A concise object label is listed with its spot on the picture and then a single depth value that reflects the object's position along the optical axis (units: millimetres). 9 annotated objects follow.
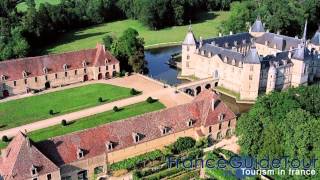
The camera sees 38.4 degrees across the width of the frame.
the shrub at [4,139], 63812
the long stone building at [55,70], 82000
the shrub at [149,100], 77062
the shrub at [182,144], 59625
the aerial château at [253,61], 82750
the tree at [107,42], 100400
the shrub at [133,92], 80938
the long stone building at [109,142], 50812
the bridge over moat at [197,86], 84750
